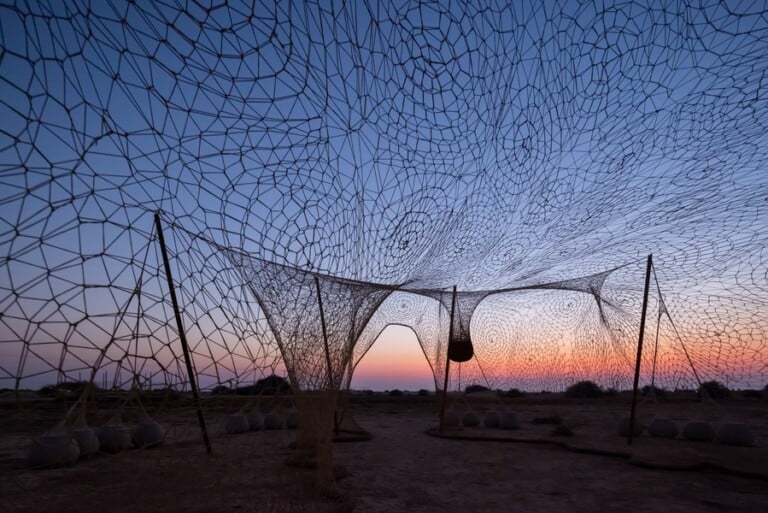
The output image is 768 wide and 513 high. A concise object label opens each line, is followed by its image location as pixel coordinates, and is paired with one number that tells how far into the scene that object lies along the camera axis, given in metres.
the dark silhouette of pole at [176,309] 3.77
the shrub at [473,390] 26.34
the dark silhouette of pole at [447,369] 11.00
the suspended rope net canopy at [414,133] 2.50
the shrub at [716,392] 16.89
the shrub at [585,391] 24.06
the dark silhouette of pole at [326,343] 5.17
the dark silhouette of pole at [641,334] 8.57
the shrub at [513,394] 28.31
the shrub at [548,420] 13.64
